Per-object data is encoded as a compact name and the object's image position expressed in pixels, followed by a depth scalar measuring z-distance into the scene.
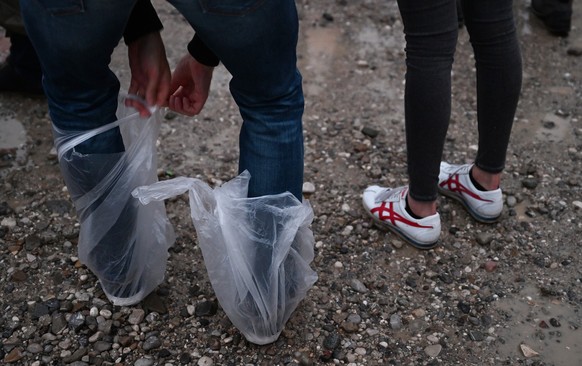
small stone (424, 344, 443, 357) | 1.76
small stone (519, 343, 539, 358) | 1.75
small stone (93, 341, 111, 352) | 1.73
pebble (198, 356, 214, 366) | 1.71
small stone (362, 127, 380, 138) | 2.59
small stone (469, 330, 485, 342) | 1.80
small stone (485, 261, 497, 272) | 2.03
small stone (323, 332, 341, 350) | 1.76
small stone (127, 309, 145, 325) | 1.81
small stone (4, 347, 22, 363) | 1.70
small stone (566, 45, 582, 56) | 3.15
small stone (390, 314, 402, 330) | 1.84
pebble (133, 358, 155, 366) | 1.70
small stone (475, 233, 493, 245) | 2.13
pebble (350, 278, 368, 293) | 1.95
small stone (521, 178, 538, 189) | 2.36
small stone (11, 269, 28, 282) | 1.94
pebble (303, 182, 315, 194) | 2.31
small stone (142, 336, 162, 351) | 1.74
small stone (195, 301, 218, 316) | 1.84
